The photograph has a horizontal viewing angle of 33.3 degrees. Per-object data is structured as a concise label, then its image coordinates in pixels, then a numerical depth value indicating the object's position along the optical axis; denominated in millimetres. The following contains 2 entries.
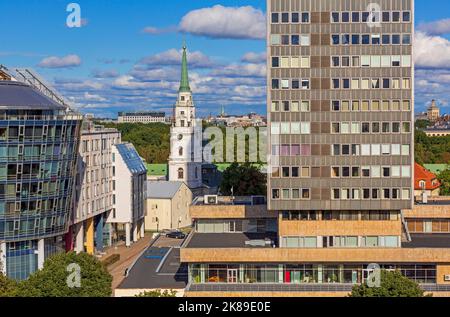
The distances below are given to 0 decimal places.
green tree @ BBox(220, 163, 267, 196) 93625
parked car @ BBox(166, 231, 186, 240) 94356
